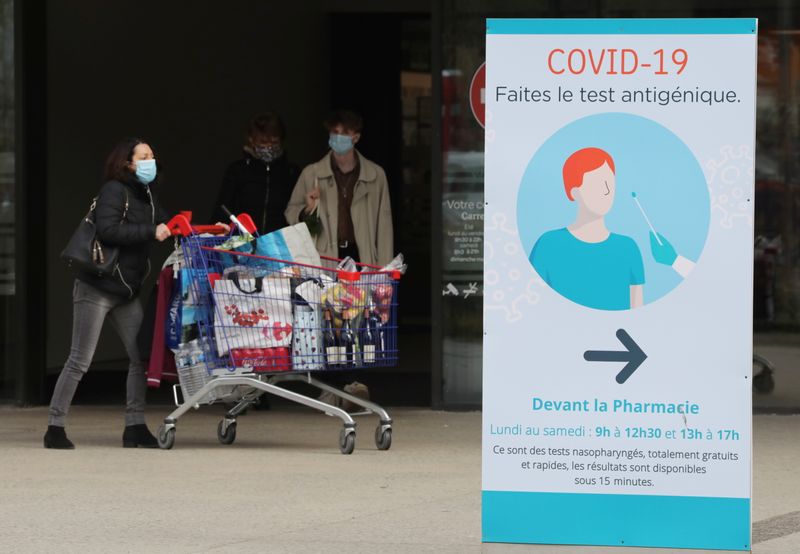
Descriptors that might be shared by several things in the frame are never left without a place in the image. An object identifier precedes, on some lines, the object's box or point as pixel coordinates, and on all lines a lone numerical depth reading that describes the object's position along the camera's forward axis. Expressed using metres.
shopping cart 17.42
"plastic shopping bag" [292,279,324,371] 17.61
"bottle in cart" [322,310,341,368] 17.67
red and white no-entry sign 21.84
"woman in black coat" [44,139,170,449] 18.09
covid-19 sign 10.93
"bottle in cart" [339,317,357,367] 17.72
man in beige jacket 21.92
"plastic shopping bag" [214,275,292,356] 17.39
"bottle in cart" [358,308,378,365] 17.86
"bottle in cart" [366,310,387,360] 17.91
